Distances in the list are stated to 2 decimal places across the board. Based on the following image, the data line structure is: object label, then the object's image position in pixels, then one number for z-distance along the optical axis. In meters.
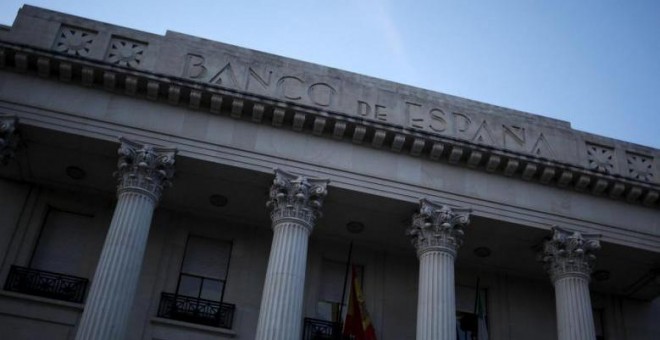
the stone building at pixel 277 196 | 21.95
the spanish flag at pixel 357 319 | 22.81
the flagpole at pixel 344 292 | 24.06
